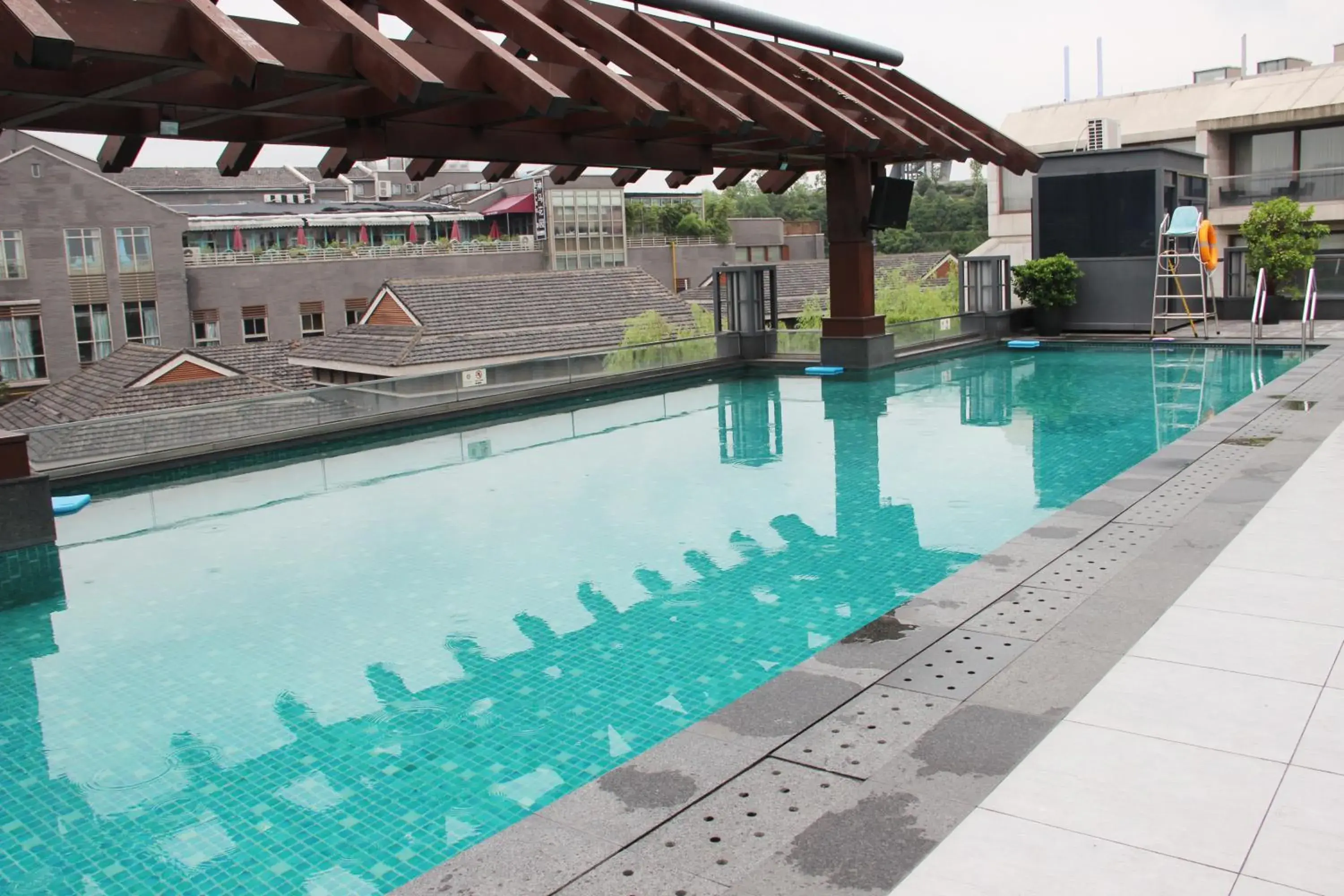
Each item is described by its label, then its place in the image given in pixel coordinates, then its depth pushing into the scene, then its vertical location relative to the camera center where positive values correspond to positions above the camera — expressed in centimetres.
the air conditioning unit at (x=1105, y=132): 2341 +286
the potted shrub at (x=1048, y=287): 2105 -29
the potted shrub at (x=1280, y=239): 2155 +39
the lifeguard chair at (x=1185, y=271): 1891 -13
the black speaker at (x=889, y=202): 1725 +121
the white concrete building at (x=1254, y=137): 2773 +334
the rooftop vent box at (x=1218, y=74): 3959 +668
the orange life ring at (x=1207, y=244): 1864 +32
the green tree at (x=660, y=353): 1689 -93
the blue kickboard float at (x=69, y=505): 988 -158
